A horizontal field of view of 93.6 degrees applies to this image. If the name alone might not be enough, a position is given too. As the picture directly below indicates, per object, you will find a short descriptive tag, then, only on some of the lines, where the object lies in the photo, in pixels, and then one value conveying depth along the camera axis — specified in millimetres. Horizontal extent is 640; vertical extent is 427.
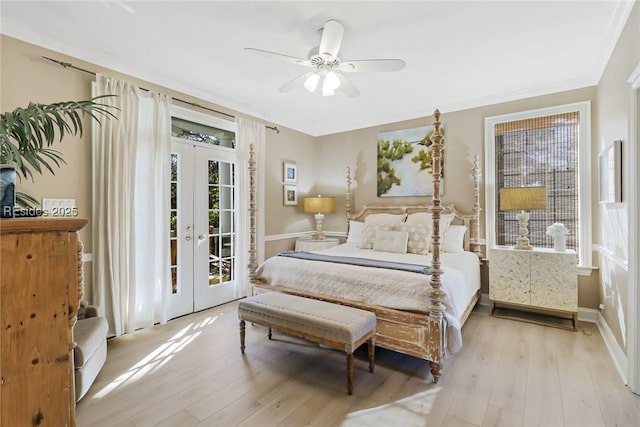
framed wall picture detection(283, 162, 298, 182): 4914
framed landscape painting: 4379
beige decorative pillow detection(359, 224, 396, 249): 3916
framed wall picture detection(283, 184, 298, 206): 4910
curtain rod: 2600
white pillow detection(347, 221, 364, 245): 4555
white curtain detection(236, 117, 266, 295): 4113
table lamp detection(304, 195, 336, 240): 4883
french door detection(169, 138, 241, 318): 3543
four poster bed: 2266
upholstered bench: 2092
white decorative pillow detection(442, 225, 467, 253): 3782
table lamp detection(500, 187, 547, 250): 3223
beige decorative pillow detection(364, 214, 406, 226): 4258
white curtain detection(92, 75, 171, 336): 2799
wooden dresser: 967
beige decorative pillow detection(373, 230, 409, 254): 3629
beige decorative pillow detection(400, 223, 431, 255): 3604
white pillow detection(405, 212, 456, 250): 3881
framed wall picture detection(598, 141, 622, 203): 2338
